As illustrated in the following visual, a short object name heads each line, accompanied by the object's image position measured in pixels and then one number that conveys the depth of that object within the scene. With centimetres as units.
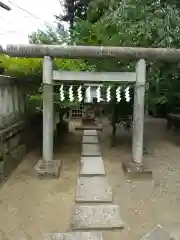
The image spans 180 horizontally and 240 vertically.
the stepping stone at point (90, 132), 762
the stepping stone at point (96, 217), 266
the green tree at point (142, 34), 451
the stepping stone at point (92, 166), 420
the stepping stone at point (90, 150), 531
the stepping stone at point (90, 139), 654
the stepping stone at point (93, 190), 328
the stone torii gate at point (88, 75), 409
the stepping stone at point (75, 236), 244
